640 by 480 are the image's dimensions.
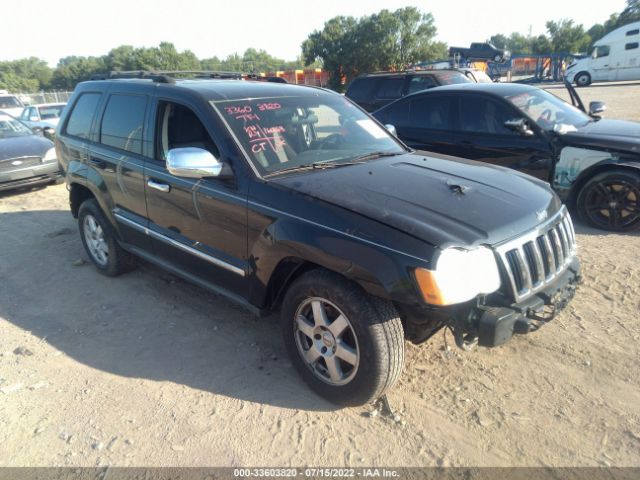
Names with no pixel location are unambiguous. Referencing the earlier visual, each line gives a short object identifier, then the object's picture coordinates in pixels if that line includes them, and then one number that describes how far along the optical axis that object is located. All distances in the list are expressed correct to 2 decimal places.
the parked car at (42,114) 14.73
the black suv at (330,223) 2.51
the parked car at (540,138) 5.45
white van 28.89
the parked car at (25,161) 8.49
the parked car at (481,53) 26.59
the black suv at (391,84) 10.70
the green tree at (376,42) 34.28
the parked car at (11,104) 16.32
